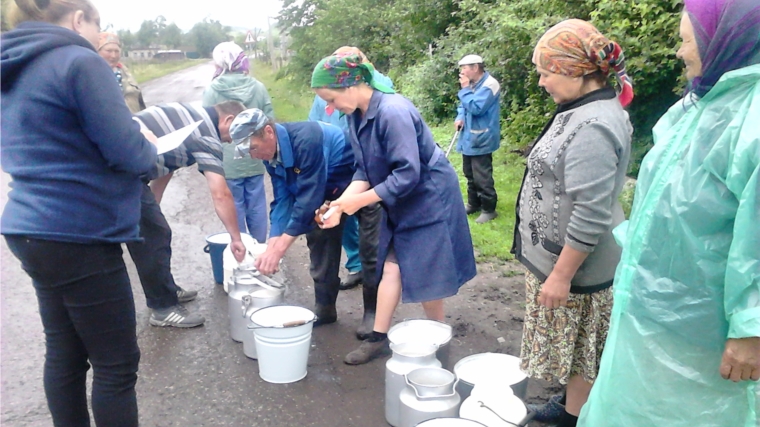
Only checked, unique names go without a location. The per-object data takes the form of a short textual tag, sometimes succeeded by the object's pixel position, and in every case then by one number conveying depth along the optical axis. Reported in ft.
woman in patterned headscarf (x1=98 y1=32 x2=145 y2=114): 16.97
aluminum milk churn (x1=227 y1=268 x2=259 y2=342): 12.67
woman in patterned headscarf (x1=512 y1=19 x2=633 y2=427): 7.55
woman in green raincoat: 5.07
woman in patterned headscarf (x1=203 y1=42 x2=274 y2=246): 16.83
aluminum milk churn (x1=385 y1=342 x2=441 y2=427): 9.73
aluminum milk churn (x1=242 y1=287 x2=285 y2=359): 12.27
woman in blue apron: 10.32
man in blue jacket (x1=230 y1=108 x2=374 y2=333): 11.51
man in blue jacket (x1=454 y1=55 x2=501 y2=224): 21.56
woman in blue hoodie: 6.76
